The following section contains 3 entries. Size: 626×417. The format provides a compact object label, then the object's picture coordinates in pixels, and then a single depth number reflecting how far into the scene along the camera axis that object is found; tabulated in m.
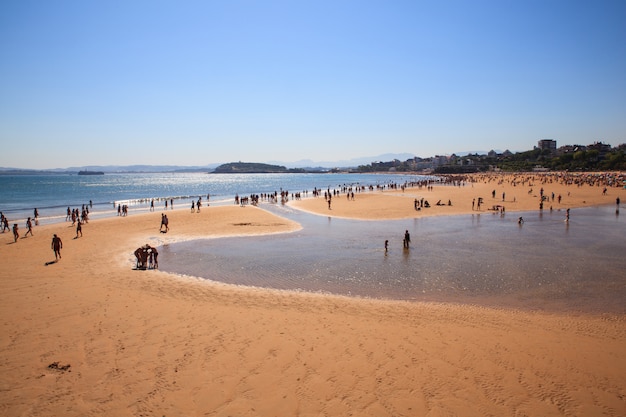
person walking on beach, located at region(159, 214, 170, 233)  27.43
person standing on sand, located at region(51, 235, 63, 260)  17.41
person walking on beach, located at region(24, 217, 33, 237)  25.84
